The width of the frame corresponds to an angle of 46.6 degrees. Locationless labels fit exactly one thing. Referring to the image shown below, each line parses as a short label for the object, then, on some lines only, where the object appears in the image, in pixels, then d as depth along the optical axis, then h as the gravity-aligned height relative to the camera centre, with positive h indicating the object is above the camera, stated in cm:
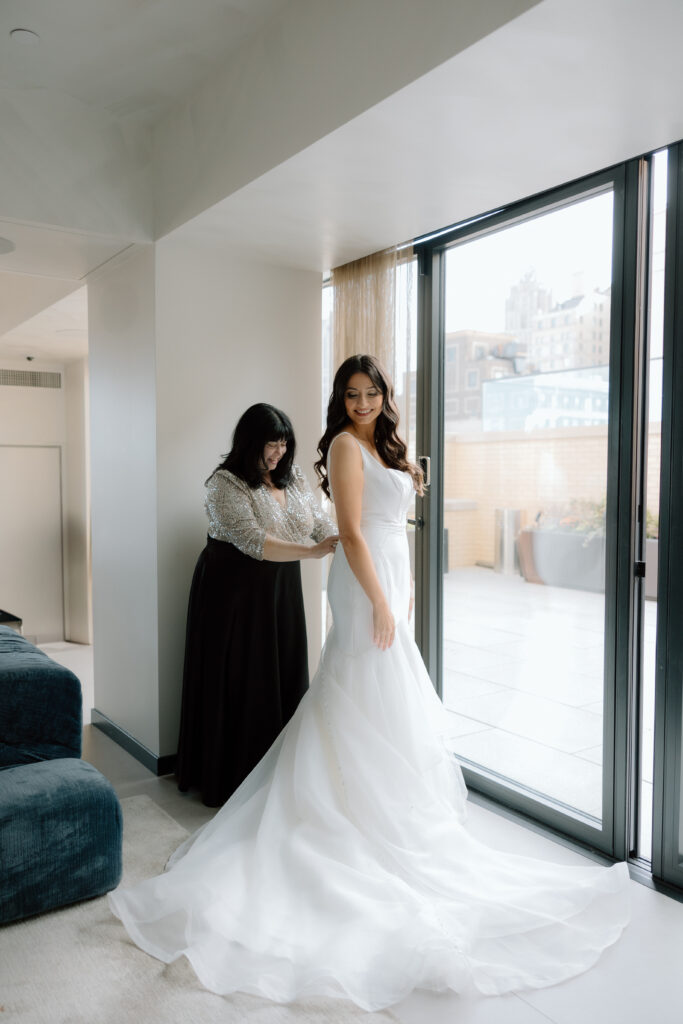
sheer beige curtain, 351 +77
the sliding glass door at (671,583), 247 -34
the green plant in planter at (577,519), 281 -16
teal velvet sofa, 233 -99
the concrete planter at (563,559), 282 -31
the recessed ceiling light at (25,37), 271 +151
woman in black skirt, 312 -57
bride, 205 -116
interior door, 648 -54
